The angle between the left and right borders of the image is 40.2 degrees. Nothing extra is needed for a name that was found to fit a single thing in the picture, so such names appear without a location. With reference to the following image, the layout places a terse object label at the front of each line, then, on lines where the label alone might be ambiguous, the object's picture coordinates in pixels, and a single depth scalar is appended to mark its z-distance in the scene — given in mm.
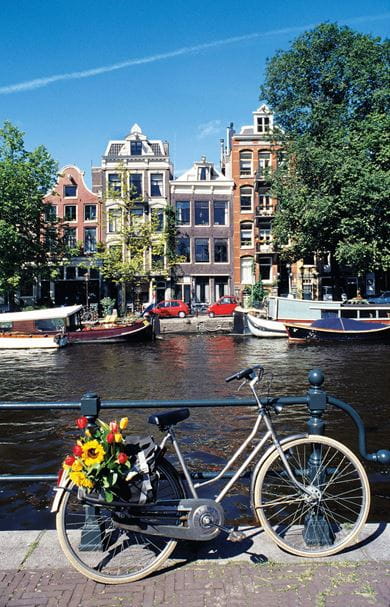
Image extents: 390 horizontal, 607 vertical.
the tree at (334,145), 31094
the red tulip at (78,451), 3170
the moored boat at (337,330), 27109
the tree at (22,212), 35062
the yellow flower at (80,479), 3165
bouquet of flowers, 3176
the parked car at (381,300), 33812
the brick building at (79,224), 44312
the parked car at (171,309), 37188
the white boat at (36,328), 26156
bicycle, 3334
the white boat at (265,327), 29172
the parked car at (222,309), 37344
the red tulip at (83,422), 3301
